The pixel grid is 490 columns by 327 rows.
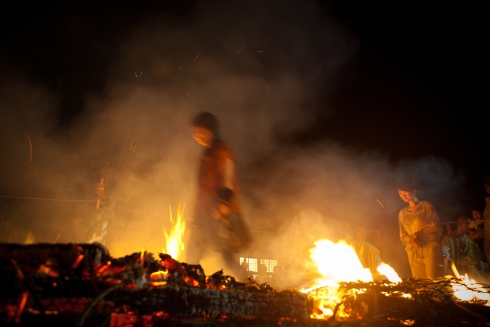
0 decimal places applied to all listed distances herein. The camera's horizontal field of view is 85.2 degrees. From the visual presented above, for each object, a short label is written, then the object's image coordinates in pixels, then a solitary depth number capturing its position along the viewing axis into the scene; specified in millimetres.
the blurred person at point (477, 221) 6334
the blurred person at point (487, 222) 4679
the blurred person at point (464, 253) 6008
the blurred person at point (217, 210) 3898
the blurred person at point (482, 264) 5875
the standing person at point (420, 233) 5672
